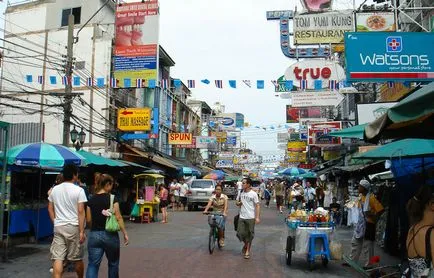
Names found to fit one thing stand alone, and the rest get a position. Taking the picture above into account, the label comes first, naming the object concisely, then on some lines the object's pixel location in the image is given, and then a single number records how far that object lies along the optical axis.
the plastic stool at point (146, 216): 20.55
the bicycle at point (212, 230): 11.64
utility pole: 18.02
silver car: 28.56
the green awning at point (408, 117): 4.54
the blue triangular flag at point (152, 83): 22.41
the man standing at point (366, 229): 9.77
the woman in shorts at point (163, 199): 20.56
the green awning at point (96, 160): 16.13
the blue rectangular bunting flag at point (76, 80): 22.59
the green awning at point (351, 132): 9.11
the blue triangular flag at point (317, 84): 18.10
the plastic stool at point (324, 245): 9.48
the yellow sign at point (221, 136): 62.65
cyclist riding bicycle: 12.17
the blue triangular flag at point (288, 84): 18.36
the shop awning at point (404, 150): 8.94
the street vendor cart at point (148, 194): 20.61
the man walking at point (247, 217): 11.28
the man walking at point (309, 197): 24.21
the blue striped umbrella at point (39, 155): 11.59
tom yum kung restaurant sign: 20.91
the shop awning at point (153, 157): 31.12
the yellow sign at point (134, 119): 26.88
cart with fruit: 9.52
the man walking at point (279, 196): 29.74
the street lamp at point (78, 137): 19.56
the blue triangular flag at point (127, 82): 23.00
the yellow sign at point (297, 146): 40.85
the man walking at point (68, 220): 6.69
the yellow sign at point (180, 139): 38.44
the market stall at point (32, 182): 11.71
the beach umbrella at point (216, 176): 42.44
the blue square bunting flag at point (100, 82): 23.30
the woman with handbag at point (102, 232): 6.47
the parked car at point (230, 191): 45.51
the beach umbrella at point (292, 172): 30.52
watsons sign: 10.77
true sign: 18.05
